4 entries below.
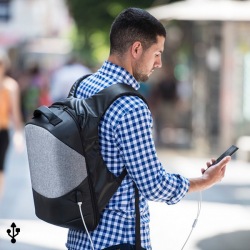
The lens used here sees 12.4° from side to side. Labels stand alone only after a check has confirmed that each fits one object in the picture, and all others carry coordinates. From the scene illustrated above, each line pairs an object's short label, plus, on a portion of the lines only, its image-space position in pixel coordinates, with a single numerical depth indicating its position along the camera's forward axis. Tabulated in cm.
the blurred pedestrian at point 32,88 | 3283
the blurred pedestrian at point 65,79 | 1821
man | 386
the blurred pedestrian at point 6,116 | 1144
